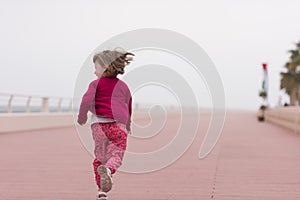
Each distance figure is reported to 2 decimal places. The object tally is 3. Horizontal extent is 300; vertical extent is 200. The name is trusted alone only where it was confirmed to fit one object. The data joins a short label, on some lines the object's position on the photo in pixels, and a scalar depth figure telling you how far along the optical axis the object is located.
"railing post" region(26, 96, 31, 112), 20.64
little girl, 4.91
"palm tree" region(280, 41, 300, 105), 73.88
